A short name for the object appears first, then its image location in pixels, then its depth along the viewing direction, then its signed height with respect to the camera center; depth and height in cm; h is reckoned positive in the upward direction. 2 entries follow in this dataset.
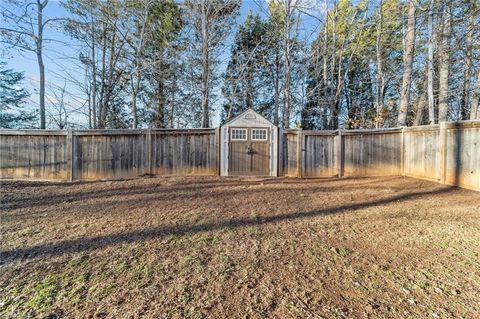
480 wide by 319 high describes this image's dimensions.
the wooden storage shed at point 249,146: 787 +26
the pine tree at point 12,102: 1192 +249
